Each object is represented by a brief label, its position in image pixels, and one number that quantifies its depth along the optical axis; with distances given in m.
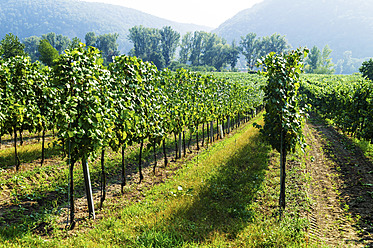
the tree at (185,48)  144.50
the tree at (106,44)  126.78
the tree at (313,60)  122.81
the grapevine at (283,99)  9.21
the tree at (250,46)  148.00
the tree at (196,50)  143.38
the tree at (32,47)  126.98
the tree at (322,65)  112.81
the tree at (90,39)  130.85
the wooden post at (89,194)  9.29
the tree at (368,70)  45.94
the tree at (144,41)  131.88
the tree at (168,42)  137.88
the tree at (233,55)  134.50
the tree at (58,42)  129.50
